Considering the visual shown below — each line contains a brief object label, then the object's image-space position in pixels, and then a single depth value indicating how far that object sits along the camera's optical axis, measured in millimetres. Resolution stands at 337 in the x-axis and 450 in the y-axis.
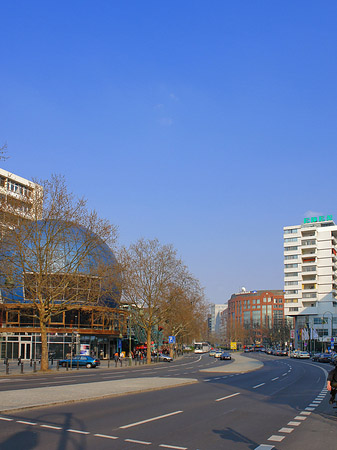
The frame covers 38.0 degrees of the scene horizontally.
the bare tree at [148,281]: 69062
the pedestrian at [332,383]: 13269
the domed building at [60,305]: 41281
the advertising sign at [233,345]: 135825
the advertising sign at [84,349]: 60594
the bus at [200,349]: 124688
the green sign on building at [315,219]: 124750
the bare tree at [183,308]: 72938
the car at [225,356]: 72312
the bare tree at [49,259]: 40625
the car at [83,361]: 50219
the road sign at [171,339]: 70344
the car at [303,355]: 85250
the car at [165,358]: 72819
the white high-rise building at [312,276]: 113000
